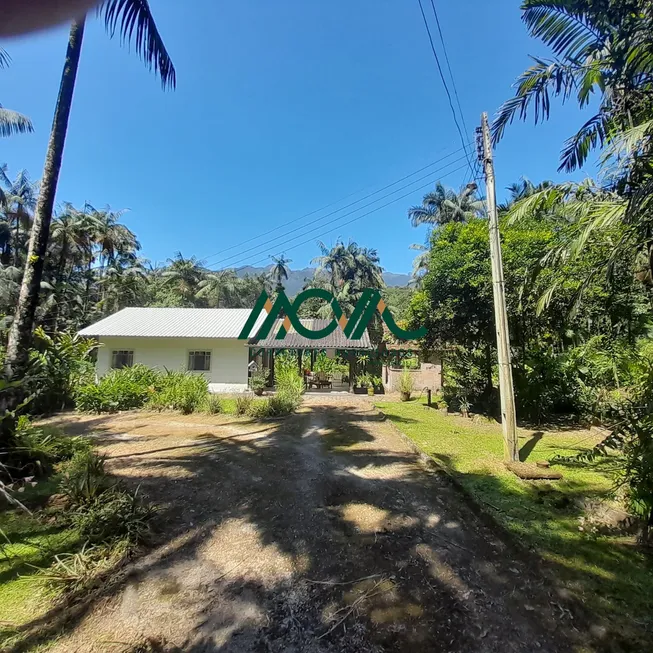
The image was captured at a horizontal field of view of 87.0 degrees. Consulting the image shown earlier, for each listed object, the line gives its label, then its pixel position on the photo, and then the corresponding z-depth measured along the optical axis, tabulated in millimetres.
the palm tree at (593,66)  4352
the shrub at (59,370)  8953
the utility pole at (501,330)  6094
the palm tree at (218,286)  41531
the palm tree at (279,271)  41781
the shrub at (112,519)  3682
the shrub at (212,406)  11539
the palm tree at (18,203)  23656
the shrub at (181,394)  11727
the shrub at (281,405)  11250
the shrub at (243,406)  11298
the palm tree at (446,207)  26047
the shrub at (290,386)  12236
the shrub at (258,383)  15477
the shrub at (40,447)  5434
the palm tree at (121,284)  30234
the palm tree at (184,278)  40250
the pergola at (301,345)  17484
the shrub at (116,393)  12172
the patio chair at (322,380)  18016
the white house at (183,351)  17000
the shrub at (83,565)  3023
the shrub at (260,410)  10992
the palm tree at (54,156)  5602
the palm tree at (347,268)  31344
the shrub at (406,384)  15120
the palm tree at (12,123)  14406
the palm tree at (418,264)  26338
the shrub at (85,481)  4309
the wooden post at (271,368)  17661
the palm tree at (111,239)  27375
